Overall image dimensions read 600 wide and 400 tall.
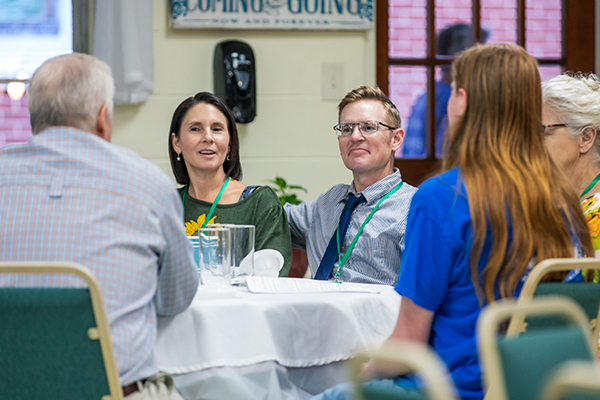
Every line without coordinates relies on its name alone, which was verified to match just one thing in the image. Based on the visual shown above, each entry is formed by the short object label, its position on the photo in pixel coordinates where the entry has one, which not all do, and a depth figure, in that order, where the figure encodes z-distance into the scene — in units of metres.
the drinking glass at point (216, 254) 4.00
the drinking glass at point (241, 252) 4.01
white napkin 4.18
